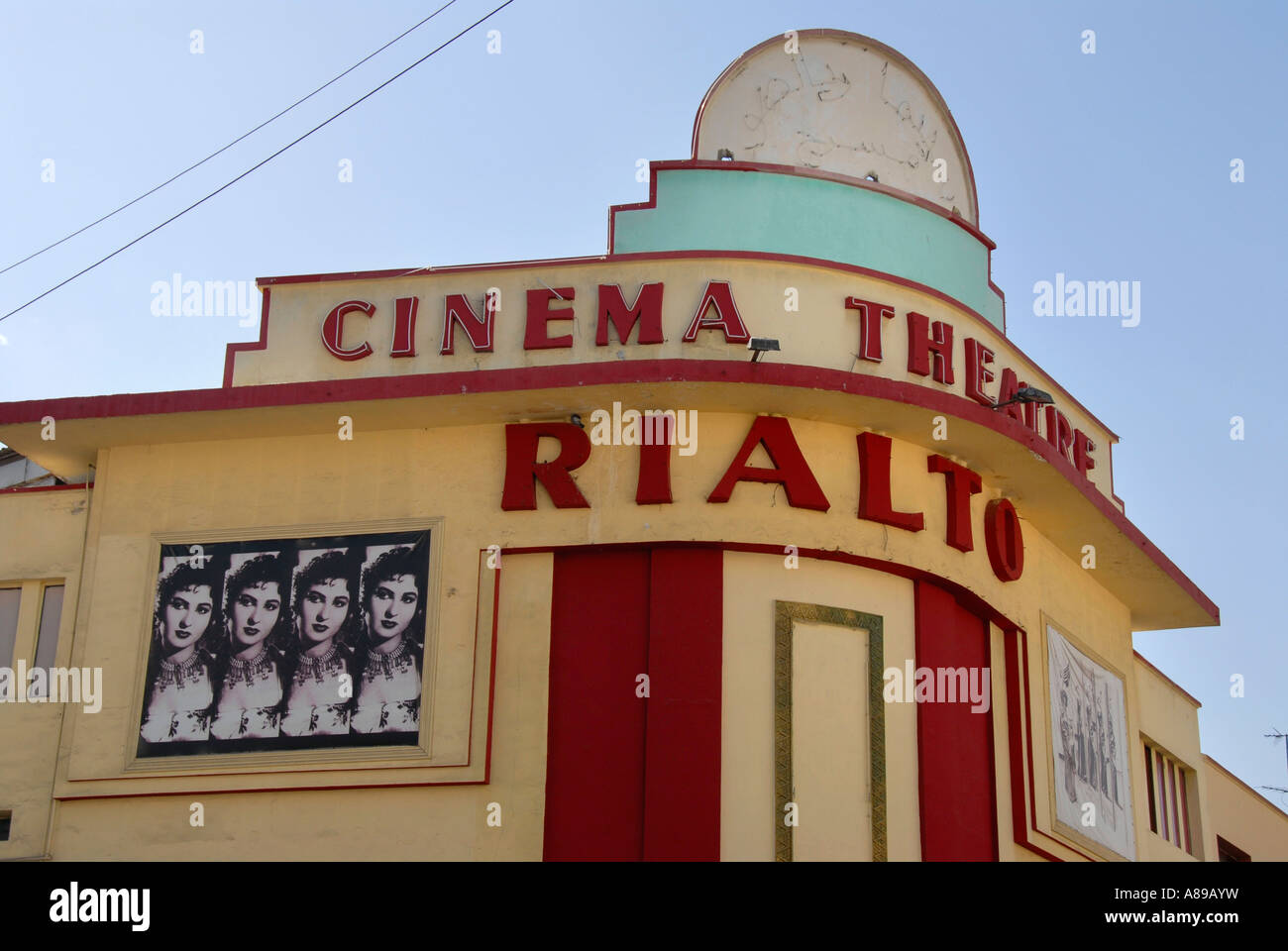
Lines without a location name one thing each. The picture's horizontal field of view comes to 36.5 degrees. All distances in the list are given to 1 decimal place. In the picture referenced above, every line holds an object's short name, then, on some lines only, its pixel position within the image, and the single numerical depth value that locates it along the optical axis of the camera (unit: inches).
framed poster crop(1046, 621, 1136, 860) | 904.9
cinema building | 781.9
